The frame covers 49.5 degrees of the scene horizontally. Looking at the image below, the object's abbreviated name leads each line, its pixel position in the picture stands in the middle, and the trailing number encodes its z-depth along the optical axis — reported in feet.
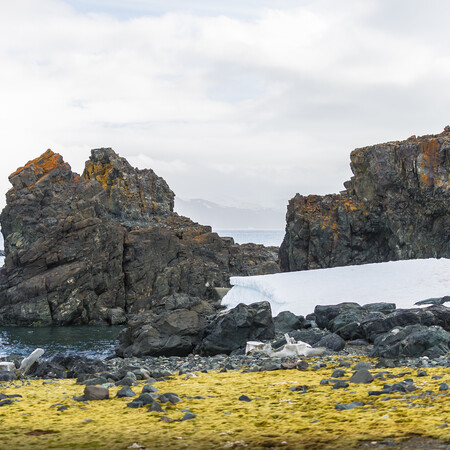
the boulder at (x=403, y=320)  68.90
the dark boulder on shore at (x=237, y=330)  81.15
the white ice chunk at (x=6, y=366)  63.60
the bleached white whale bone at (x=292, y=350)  58.54
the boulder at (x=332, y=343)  63.26
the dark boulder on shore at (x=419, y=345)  49.14
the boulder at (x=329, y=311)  84.17
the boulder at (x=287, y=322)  89.30
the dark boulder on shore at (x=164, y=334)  84.12
